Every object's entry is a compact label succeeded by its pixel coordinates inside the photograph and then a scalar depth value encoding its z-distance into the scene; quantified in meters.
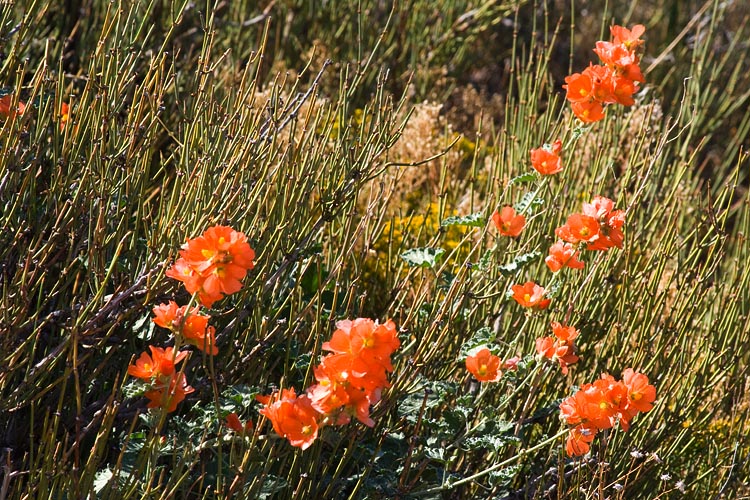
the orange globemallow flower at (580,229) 3.89
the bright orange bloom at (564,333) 3.87
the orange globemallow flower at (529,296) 3.90
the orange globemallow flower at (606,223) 3.89
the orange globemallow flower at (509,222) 3.95
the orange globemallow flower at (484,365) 3.86
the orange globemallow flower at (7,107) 3.90
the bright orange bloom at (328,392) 3.72
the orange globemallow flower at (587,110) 4.00
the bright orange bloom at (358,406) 3.73
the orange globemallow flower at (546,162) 3.97
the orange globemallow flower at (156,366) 3.77
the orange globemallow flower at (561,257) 3.92
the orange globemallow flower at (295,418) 3.73
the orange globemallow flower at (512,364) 3.90
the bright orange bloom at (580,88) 3.99
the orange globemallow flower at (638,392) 3.84
